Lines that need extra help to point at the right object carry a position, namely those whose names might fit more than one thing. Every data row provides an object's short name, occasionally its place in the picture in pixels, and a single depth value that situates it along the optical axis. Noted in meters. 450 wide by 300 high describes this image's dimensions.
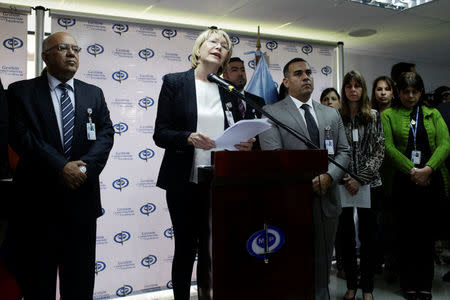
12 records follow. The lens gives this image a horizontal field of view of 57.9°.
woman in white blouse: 2.07
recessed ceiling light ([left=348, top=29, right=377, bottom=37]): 5.14
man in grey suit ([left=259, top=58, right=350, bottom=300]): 2.30
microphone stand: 1.78
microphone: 1.80
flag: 3.36
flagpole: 3.53
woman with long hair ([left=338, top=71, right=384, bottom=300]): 2.87
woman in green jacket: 3.03
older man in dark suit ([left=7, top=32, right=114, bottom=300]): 1.96
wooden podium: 1.63
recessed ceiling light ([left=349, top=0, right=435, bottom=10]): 4.14
